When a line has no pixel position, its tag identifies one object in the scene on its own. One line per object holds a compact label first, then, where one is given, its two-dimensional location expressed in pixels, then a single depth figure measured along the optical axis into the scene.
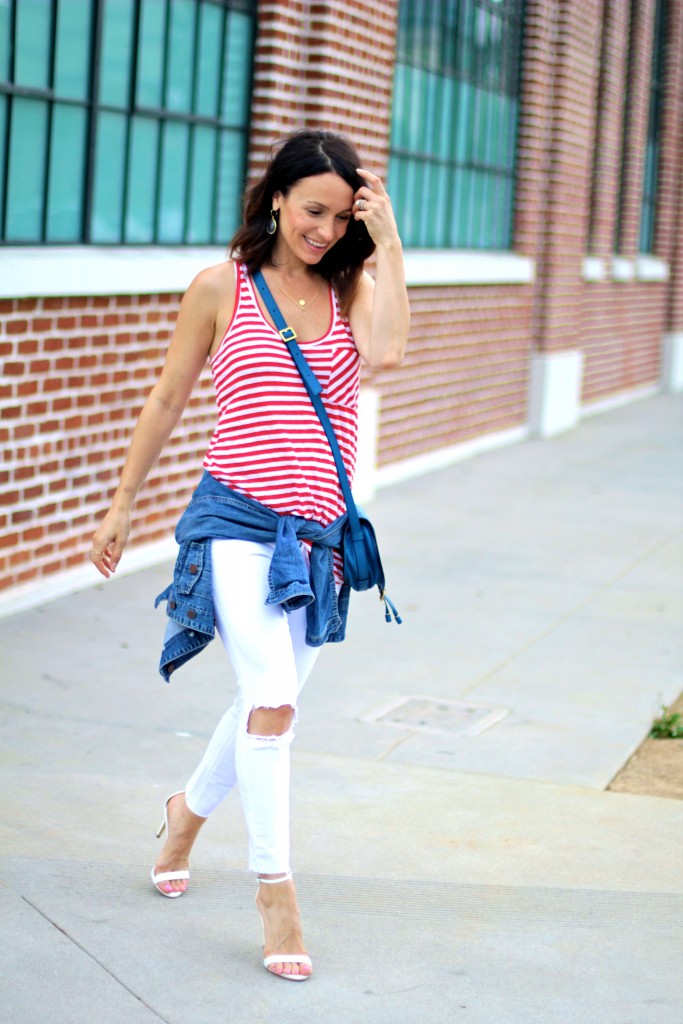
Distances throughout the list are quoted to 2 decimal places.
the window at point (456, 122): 11.55
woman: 3.62
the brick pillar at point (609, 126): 16.14
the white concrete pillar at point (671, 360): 20.50
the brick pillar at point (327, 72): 9.00
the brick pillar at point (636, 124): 17.25
